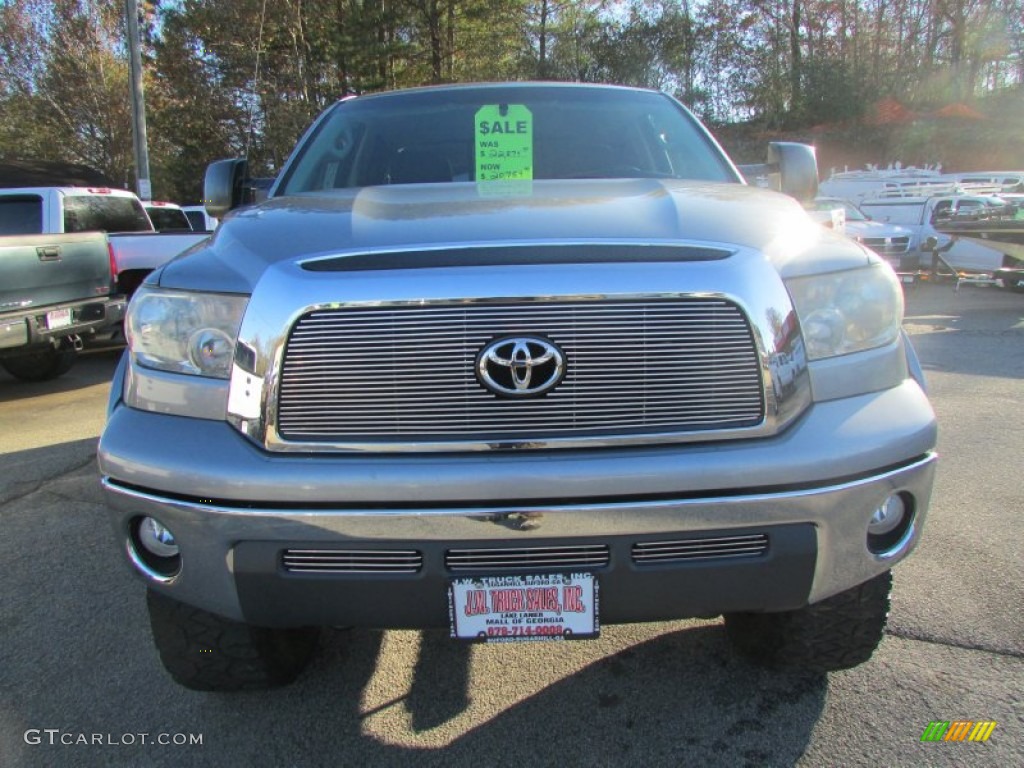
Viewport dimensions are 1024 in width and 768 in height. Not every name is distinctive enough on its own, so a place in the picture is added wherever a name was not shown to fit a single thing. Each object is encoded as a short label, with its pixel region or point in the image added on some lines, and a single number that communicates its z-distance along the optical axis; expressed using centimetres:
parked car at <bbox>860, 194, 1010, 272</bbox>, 1261
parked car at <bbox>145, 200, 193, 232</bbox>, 1377
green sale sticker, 307
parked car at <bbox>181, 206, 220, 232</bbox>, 1925
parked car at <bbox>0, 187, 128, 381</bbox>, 662
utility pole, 1557
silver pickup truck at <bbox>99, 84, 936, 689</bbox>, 176
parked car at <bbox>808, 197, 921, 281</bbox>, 1362
